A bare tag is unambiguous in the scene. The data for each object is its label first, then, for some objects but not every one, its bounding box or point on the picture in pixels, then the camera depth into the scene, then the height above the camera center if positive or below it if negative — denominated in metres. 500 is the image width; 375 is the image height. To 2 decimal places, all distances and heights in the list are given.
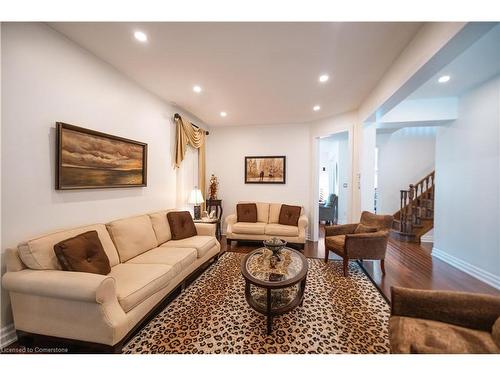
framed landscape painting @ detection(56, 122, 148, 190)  1.90 +0.27
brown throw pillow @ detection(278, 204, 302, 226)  4.12 -0.64
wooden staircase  4.67 -0.62
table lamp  3.87 -0.29
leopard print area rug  1.56 -1.29
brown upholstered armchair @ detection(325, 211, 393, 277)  2.77 -0.82
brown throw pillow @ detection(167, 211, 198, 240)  2.99 -0.64
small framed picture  4.82 +0.40
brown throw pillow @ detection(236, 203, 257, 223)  4.36 -0.61
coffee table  1.74 -0.88
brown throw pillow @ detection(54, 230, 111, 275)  1.57 -0.60
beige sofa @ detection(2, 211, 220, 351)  1.38 -0.87
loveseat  3.86 -0.92
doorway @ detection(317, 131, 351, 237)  6.36 +0.29
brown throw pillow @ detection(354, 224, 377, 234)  2.96 -0.67
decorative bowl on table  2.33 -0.73
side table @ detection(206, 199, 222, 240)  4.69 -0.57
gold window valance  3.67 +0.90
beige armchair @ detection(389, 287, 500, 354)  1.10 -0.87
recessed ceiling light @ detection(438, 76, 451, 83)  2.70 +1.52
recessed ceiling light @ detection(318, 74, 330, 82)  2.54 +1.44
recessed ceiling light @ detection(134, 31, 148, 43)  1.83 +1.41
